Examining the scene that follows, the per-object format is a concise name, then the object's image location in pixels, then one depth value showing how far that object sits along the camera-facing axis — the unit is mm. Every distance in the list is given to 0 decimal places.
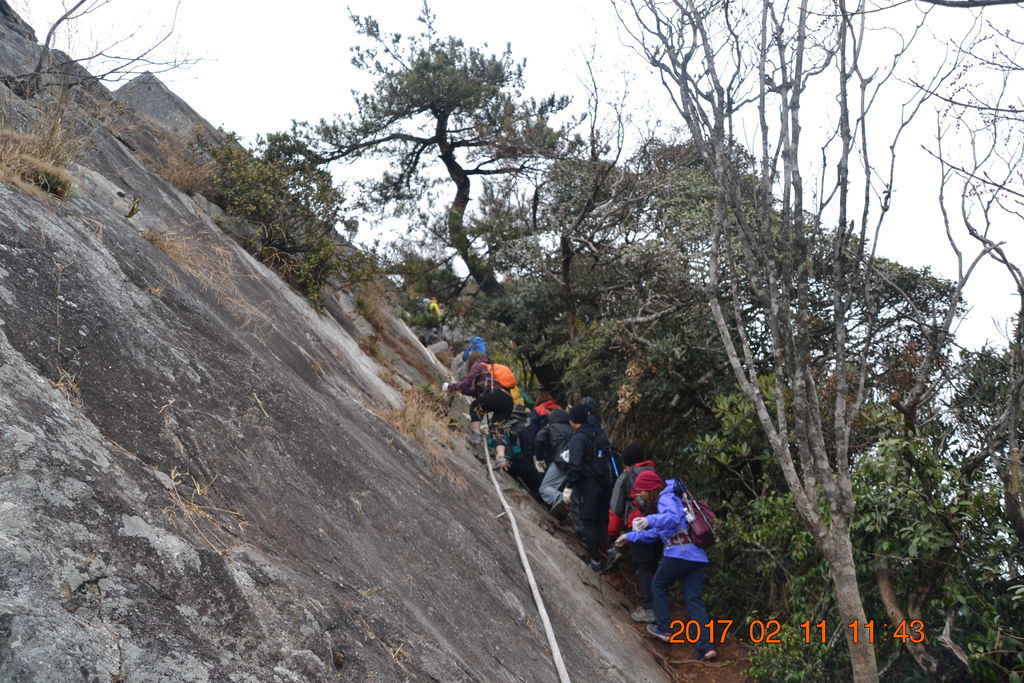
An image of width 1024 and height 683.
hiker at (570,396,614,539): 10125
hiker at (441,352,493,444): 11180
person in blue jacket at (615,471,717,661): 8547
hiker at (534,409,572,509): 10781
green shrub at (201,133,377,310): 11672
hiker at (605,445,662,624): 9211
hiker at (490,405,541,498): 11433
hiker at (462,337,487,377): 12625
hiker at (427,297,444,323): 19072
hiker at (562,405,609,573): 9881
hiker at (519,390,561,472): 11703
